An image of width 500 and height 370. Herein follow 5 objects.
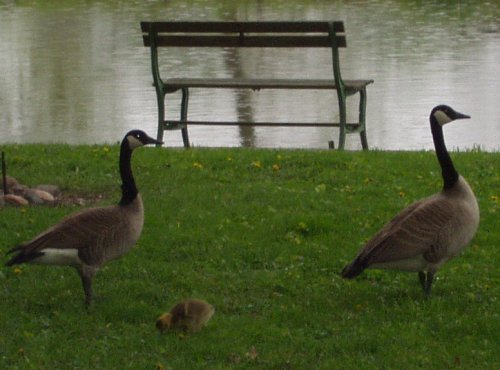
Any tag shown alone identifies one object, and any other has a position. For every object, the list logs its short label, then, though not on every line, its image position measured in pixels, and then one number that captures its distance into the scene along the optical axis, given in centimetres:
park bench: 2219
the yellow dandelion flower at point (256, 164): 1906
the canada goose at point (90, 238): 1203
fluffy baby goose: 1167
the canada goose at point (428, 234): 1209
